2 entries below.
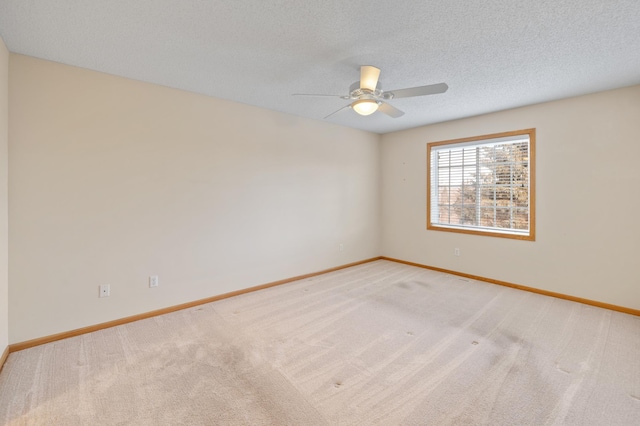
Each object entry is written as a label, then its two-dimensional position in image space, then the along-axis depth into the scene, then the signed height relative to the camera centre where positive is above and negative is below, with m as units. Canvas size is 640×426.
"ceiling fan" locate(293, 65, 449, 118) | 2.34 +1.04
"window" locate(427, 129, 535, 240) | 3.91 +0.43
